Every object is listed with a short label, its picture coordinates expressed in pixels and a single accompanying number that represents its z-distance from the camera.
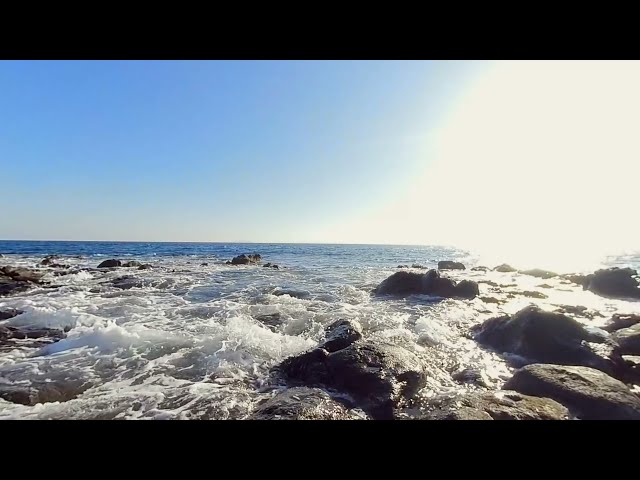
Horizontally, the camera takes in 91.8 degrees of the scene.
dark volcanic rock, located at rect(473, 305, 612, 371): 8.99
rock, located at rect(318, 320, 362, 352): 8.58
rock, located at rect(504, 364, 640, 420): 5.59
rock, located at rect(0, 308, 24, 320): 12.43
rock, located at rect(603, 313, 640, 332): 12.11
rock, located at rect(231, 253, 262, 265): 43.78
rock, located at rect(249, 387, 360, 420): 5.28
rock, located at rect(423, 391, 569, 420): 5.15
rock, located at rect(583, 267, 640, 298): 21.77
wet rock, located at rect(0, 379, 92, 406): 6.33
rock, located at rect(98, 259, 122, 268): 35.31
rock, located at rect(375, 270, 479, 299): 20.20
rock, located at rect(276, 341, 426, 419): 6.30
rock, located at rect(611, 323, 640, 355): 9.51
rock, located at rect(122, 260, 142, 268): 36.59
